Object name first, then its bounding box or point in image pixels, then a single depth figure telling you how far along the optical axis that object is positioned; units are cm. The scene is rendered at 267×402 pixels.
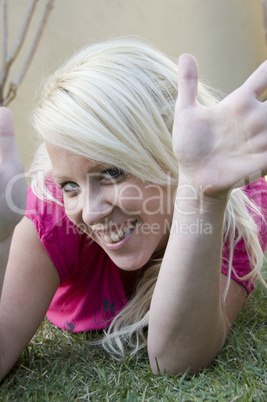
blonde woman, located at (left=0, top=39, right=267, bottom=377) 118
